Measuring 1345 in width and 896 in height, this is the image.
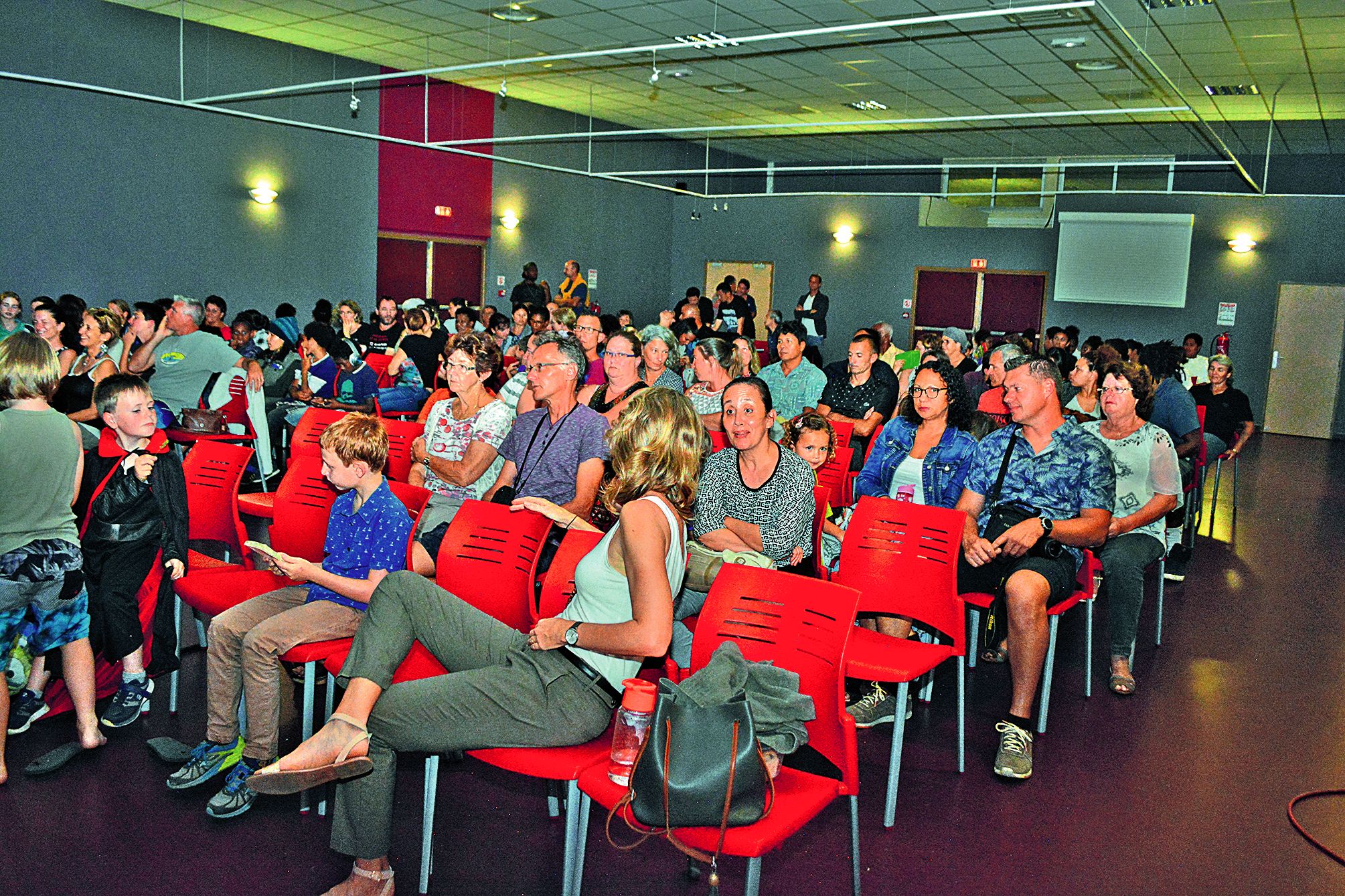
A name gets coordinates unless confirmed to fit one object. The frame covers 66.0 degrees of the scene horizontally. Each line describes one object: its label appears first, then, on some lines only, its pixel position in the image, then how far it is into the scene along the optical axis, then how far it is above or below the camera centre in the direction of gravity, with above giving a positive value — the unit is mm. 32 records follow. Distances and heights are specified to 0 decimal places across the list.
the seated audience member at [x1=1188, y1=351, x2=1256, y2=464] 8195 -436
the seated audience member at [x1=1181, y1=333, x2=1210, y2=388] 11422 -115
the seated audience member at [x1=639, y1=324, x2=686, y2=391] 6242 -240
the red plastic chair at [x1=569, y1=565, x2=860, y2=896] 2223 -817
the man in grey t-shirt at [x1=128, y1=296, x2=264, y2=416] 6770 -444
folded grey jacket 2264 -813
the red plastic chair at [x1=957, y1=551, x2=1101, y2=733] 3939 -1041
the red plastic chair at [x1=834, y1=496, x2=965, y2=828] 3330 -818
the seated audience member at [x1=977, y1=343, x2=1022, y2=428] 6727 -294
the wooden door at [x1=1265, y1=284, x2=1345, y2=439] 14945 -1
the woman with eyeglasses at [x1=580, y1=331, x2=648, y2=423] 5258 -280
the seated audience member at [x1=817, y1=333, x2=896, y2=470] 6355 -381
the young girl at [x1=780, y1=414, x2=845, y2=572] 4652 -494
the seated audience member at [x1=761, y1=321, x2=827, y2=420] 6832 -344
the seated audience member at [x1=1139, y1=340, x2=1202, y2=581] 6547 -474
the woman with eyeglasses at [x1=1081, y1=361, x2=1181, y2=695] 4562 -688
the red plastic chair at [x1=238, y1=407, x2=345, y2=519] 4852 -671
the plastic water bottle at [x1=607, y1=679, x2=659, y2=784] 2389 -933
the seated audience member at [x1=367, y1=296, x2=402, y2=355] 9961 -240
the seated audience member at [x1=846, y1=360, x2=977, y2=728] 4398 -480
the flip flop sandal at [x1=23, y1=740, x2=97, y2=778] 3275 -1513
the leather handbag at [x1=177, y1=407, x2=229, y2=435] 6250 -763
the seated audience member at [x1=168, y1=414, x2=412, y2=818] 3002 -943
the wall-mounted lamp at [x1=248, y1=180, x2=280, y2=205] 11906 +1184
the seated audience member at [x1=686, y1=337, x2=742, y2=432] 6000 -287
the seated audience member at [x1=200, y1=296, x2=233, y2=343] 9933 -216
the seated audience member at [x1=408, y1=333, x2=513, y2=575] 4383 -557
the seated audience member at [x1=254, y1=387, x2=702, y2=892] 2494 -899
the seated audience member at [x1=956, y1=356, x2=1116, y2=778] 3828 -655
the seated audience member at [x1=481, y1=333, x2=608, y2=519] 4070 -517
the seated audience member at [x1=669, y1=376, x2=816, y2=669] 3789 -625
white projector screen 15695 +1361
